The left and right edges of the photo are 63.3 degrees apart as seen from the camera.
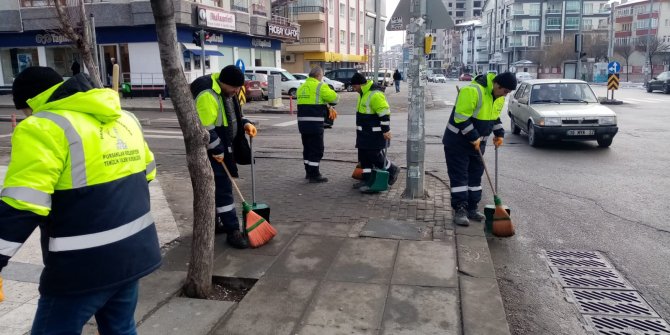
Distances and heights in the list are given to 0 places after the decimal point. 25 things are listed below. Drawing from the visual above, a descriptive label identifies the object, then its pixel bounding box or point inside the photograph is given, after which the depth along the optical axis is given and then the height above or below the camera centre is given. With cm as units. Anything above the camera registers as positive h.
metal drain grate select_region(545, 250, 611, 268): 516 -180
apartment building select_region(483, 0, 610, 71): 9119 +842
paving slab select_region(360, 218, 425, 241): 560 -162
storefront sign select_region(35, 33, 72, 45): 2963 +233
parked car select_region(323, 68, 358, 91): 3769 +13
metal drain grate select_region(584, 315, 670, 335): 383 -181
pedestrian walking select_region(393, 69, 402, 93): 3753 -23
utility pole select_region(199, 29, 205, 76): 1860 +146
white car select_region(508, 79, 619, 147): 1166 -88
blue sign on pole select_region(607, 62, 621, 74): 2534 +18
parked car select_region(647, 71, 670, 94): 3369 -80
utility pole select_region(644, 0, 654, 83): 5359 +23
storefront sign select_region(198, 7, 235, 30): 2873 +333
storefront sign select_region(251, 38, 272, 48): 3791 +249
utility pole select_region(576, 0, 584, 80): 2486 +110
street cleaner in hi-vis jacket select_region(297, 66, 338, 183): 820 -52
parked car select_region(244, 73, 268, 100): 2641 -5
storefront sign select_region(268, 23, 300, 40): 3781 +337
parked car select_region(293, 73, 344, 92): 3210 -45
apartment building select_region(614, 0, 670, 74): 7501 +684
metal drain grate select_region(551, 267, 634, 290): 465 -180
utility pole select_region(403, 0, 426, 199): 703 -32
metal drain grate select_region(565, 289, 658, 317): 415 -181
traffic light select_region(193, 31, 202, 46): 1891 +141
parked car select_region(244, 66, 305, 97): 2895 -3
